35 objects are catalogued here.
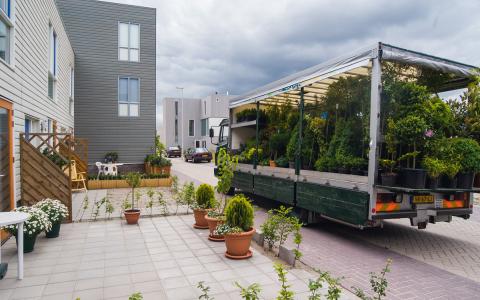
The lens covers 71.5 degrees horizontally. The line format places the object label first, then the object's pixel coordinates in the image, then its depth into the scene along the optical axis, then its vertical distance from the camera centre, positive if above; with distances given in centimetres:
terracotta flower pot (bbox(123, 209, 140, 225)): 686 -160
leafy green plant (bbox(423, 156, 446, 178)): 498 -34
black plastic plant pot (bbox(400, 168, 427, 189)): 499 -52
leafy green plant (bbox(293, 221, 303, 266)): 412 -130
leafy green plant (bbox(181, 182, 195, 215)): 818 -139
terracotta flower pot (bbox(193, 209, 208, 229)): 653 -153
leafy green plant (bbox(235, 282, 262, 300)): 237 -111
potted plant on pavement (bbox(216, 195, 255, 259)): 472 -128
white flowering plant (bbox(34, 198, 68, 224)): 554 -121
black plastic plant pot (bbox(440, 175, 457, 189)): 543 -62
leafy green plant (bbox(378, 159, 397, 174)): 516 -32
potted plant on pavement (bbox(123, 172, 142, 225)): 686 -156
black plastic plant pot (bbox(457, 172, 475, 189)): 545 -58
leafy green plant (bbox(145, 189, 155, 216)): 774 -156
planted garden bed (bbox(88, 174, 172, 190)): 1260 -166
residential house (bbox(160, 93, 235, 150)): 4603 +338
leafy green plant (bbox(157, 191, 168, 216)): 782 -167
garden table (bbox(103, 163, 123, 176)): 1364 -126
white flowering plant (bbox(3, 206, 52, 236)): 473 -126
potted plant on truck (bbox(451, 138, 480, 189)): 522 -13
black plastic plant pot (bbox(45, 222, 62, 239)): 571 -162
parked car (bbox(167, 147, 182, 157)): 4362 -161
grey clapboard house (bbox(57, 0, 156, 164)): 1520 +298
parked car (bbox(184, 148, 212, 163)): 3142 -139
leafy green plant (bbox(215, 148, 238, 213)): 582 -53
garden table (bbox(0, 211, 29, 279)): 368 -96
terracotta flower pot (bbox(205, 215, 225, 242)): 566 -153
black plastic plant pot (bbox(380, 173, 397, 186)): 510 -55
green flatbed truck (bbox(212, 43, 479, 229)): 502 -73
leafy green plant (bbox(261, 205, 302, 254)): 515 -135
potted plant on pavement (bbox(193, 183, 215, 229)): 655 -128
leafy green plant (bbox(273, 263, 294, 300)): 243 -113
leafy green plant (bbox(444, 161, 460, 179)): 508 -36
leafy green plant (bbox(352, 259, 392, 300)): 258 -115
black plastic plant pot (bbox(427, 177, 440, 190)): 515 -60
